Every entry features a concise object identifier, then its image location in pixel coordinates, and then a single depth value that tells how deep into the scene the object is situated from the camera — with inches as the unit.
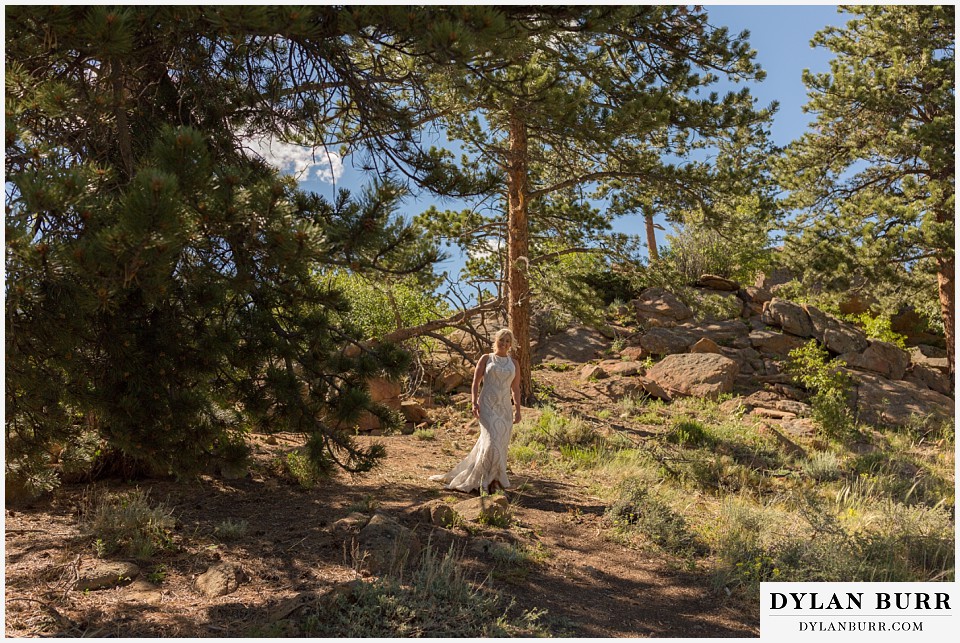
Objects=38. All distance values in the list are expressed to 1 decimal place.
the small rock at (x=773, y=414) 520.7
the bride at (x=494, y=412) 287.1
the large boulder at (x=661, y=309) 671.8
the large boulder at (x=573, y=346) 657.6
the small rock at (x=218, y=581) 179.3
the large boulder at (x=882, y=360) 621.3
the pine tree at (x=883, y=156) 532.4
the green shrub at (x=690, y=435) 441.7
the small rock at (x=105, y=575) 179.3
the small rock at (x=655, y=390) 559.2
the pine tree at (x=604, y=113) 259.8
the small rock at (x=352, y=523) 226.2
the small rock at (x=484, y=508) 249.4
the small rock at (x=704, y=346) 607.8
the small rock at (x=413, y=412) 473.8
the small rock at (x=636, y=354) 630.9
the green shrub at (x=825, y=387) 475.5
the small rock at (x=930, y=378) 620.4
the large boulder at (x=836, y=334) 647.8
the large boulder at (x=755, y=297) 717.9
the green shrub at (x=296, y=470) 293.3
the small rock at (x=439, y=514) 240.4
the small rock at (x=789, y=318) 663.8
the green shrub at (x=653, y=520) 248.8
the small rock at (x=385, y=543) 193.5
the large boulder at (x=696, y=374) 556.7
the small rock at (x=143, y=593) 174.6
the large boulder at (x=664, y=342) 627.1
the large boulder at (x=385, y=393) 458.3
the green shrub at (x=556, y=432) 411.8
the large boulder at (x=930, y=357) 656.4
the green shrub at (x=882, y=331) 694.5
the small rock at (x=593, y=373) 598.2
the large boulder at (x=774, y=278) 786.8
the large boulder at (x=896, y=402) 546.9
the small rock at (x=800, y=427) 489.7
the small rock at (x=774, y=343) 643.5
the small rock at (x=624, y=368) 605.6
